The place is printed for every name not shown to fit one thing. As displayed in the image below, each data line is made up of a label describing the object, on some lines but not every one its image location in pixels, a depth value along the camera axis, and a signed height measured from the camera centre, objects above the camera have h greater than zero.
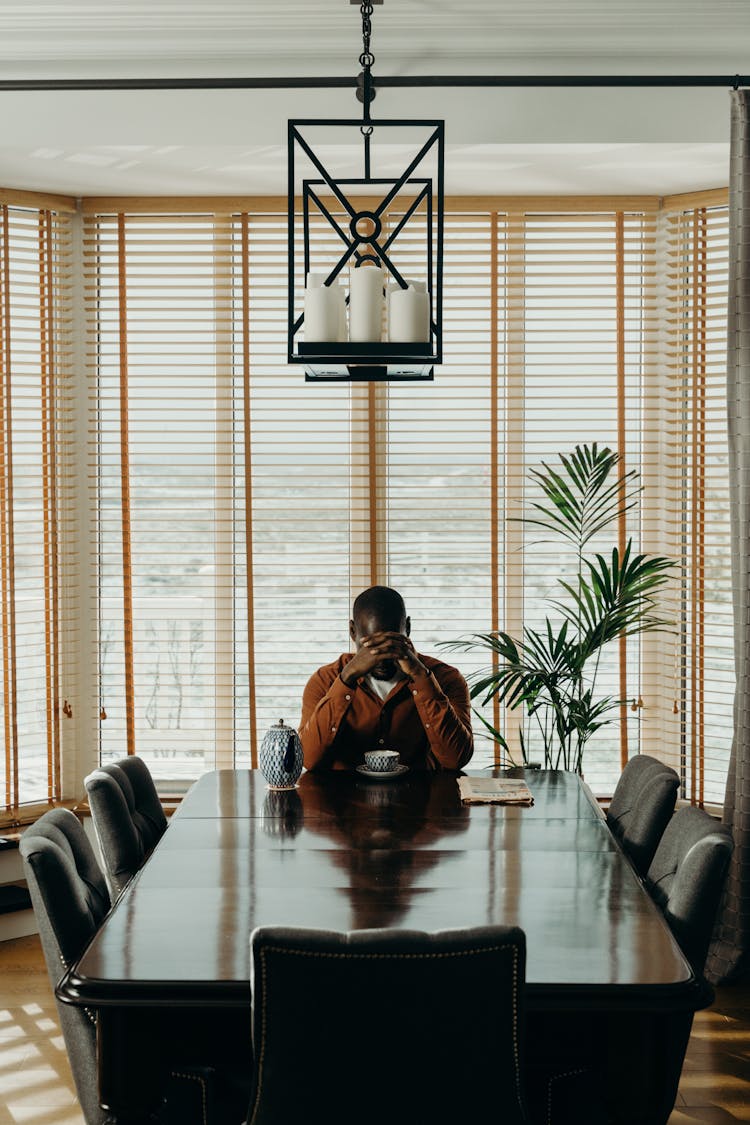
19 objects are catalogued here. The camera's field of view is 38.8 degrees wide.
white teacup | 3.11 -0.69
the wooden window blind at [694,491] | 4.21 +0.13
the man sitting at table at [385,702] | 3.15 -0.54
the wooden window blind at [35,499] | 4.23 +0.11
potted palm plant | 3.79 -0.39
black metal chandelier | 2.53 +0.51
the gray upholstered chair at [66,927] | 2.10 -0.80
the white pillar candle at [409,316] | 2.53 +0.50
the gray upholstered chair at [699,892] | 2.15 -0.75
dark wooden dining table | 1.78 -0.76
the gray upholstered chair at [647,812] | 2.70 -0.75
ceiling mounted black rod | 3.57 +1.50
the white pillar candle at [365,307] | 2.54 +0.52
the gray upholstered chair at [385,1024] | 1.56 -0.75
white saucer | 3.11 -0.73
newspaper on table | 2.90 -0.75
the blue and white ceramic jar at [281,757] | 2.95 -0.65
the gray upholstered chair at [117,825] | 2.69 -0.77
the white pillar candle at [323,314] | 2.54 +0.51
